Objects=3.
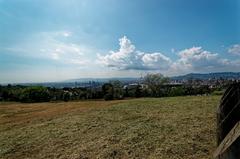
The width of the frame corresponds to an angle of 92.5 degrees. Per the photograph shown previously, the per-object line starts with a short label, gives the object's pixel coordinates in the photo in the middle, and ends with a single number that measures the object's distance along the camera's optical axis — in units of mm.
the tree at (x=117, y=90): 19653
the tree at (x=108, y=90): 19021
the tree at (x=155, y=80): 29105
